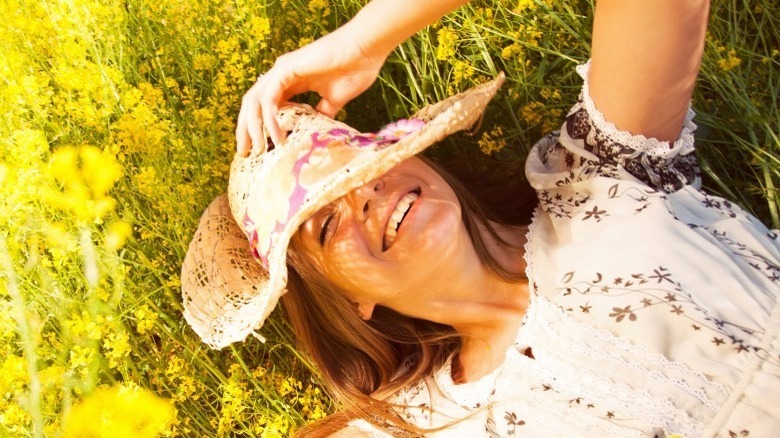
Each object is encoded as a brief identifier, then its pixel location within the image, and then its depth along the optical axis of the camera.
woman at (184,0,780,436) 1.26
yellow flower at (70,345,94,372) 1.44
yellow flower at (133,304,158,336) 1.64
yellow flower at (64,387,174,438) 1.24
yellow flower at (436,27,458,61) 1.86
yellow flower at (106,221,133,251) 1.56
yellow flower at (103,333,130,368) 1.58
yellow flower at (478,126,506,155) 1.95
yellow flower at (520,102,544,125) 1.92
